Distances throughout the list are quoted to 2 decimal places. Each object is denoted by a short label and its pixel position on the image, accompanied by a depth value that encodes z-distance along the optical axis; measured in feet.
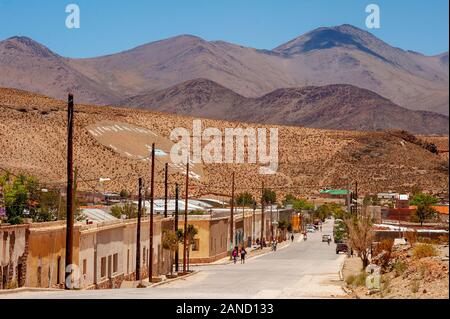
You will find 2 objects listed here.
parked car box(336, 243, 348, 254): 269.64
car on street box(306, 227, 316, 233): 450.58
